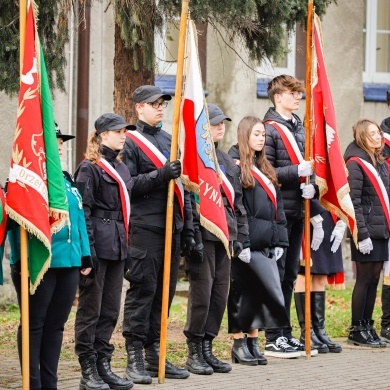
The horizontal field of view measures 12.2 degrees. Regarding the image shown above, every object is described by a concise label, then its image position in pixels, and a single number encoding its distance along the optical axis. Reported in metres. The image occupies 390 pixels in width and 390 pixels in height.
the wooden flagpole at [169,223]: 14.13
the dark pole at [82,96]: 24.18
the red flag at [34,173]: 12.03
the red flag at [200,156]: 14.57
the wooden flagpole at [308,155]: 16.36
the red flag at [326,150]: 16.32
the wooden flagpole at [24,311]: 11.91
